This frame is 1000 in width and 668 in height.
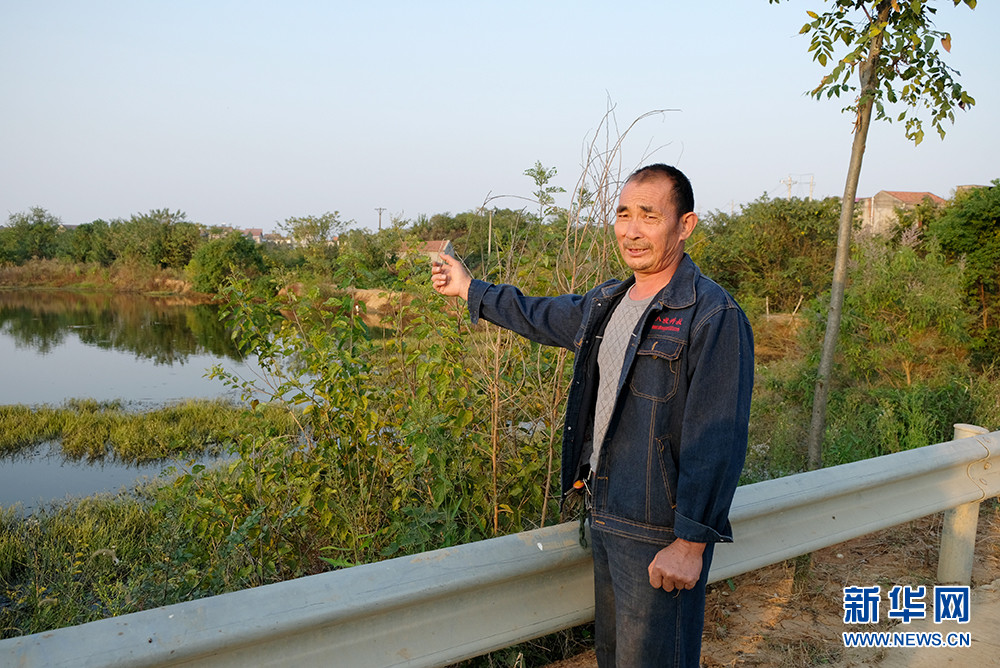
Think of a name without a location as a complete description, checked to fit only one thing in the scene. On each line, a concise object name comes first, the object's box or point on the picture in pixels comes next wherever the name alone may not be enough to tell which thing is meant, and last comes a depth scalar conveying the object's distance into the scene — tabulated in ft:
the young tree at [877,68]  12.30
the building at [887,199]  157.99
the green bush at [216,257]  118.93
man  6.00
